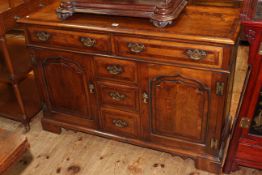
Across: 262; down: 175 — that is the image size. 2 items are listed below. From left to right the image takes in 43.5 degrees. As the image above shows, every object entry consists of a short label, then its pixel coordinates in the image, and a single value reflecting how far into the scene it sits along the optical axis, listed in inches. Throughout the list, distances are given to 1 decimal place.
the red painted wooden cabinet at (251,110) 56.7
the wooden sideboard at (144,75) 60.2
